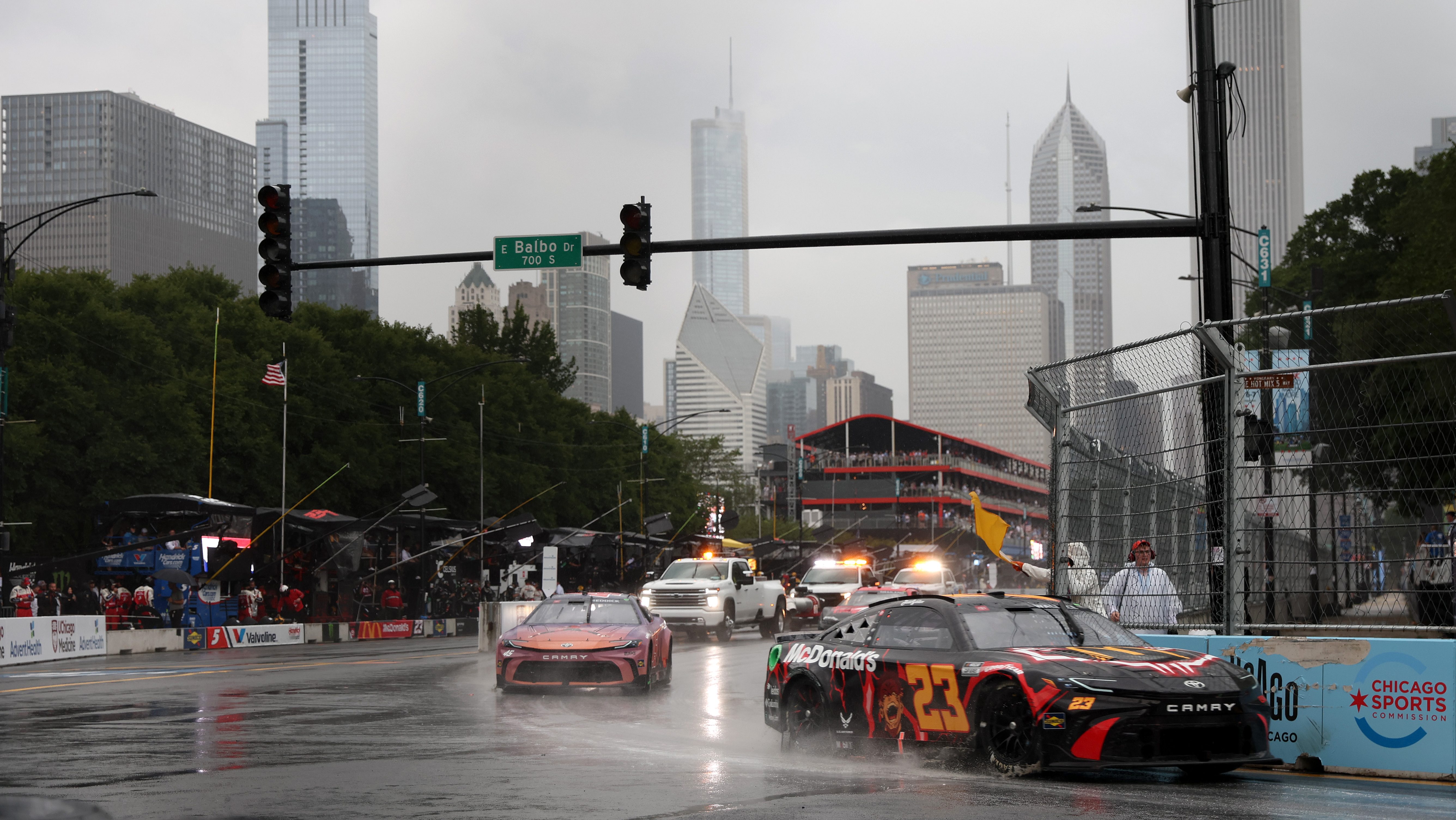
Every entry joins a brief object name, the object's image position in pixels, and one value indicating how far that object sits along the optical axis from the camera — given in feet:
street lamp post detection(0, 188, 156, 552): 96.78
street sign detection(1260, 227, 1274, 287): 117.39
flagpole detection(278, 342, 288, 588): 134.51
